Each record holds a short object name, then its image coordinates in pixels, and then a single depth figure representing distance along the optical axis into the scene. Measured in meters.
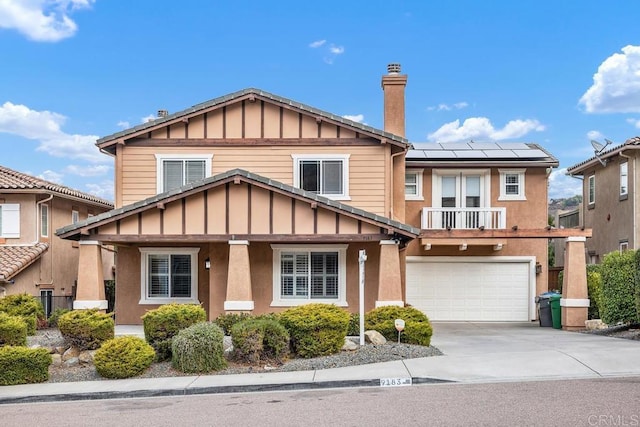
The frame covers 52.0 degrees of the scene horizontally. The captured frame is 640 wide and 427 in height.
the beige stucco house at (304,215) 17.39
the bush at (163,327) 14.02
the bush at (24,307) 18.70
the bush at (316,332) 13.98
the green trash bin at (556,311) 21.08
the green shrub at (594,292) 20.62
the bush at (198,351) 13.11
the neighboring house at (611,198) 24.20
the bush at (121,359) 12.90
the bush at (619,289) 17.59
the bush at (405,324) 15.08
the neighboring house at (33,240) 22.88
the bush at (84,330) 14.30
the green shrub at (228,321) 16.27
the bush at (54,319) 21.42
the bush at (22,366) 12.85
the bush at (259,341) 13.45
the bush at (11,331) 14.30
